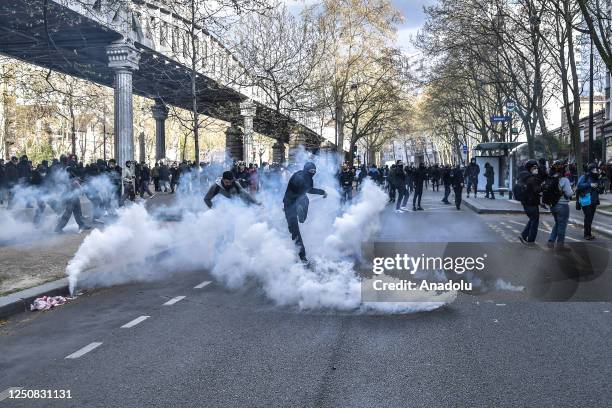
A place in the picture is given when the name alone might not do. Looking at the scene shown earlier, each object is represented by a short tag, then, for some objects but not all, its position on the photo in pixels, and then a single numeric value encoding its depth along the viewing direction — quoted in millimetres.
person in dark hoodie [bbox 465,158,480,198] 32562
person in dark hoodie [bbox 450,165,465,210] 25086
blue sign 27489
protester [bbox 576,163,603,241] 13745
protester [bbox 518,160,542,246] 13086
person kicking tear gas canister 10430
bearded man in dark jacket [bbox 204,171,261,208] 10502
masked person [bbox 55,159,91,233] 15516
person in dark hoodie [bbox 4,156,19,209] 21719
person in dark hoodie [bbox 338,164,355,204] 24956
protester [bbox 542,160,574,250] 12680
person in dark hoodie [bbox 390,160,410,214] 24047
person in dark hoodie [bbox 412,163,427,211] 24812
